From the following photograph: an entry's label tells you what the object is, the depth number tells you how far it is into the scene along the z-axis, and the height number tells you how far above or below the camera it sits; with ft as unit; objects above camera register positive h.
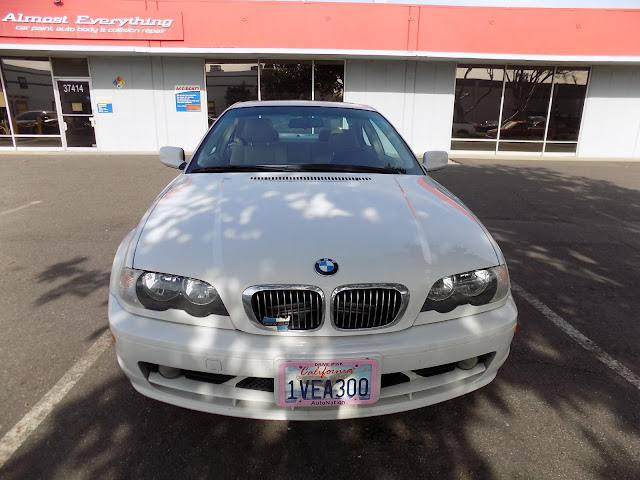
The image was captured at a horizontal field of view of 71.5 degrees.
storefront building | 42.39 +4.50
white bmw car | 6.21 -2.79
